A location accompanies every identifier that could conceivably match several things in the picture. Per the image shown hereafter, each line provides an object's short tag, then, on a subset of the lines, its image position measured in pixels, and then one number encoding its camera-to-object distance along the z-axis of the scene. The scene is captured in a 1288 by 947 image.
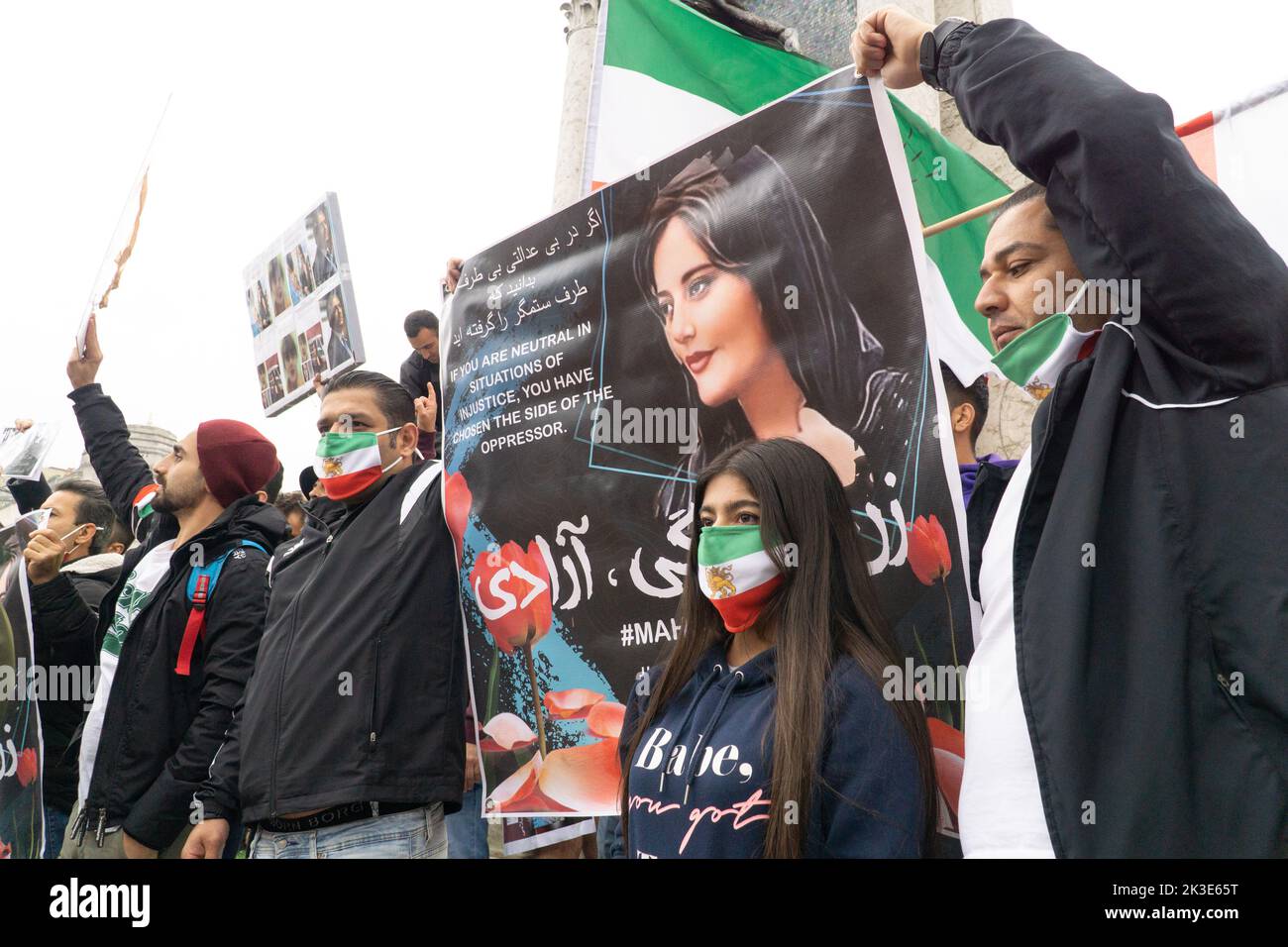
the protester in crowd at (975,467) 2.66
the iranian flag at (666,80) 4.41
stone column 9.89
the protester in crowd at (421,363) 4.81
